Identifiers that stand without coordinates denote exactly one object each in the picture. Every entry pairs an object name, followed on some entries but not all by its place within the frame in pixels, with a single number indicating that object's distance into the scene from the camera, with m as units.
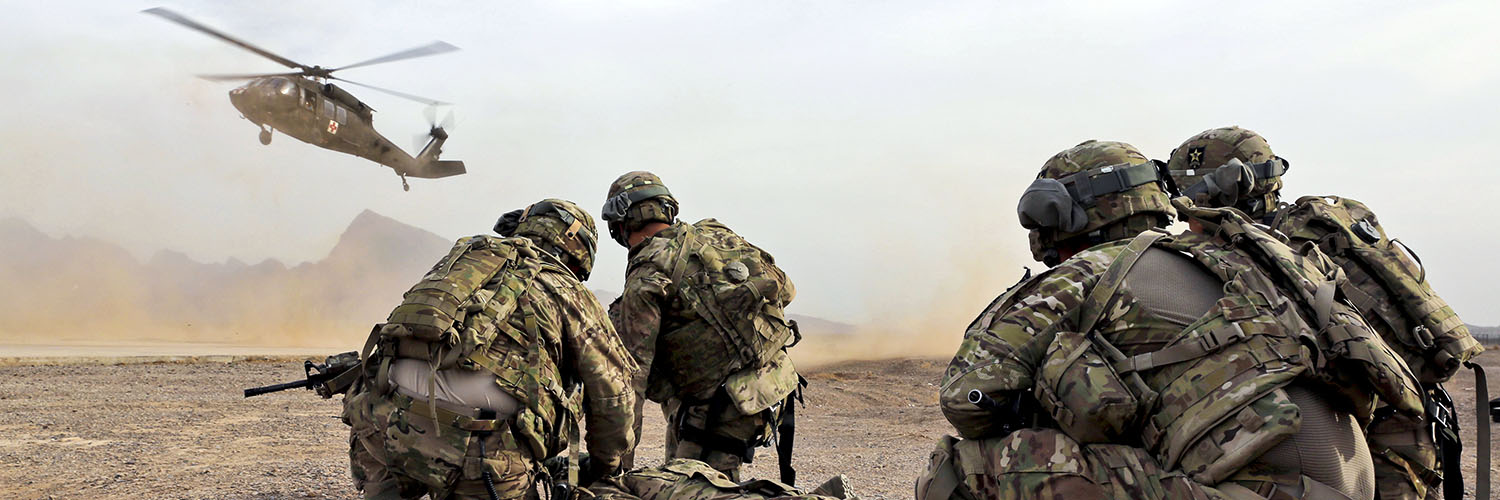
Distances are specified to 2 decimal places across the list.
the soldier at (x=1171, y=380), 2.52
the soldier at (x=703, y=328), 5.73
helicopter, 21.70
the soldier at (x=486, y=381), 4.32
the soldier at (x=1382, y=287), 3.65
